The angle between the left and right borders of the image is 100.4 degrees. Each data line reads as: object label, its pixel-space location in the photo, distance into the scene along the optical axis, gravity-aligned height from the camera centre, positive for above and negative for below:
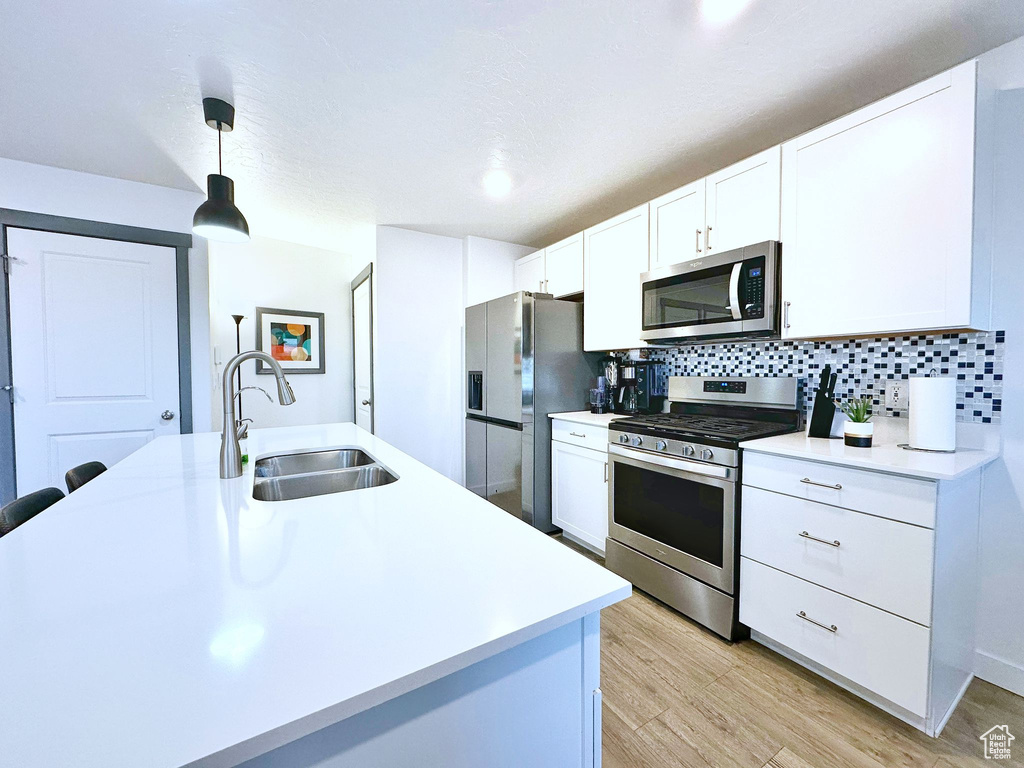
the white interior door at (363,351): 3.64 +0.18
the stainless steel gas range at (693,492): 1.86 -0.59
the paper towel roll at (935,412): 1.53 -0.15
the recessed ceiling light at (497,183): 2.51 +1.16
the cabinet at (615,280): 2.63 +0.60
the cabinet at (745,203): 1.95 +0.81
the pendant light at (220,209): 1.76 +0.68
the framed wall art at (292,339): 3.83 +0.29
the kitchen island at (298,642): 0.44 -0.36
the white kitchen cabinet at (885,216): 1.45 +0.59
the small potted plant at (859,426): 1.68 -0.22
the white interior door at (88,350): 2.45 +0.12
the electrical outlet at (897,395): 1.79 -0.10
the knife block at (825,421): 1.92 -0.23
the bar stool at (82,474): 1.65 -0.42
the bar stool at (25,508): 1.19 -0.41
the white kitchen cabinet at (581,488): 2.57 -0.76
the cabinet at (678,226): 2.26 +0.80
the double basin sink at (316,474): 1.49 -0.40
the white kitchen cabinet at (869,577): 1.35 -0.73
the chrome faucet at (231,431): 1.35 -0.19
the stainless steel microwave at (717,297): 1.95 +0.38
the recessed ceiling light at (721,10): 1.34 +1.16
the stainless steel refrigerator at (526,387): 2.97 -0.12
